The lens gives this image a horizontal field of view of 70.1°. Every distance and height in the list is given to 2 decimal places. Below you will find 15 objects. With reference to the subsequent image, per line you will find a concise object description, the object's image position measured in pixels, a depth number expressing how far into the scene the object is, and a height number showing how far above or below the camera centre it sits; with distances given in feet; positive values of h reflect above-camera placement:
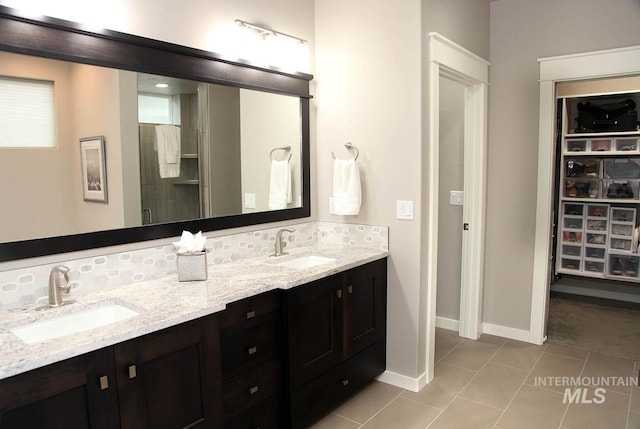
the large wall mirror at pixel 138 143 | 6.13 +0.63
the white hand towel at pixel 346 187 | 9.87 -0.22
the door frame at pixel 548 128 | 10.53 +1.17
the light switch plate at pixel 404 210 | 9.48 -0.70
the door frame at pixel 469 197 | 9.89 -0.54
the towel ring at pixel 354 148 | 10.15 +0.64
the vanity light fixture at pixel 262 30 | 8.64 +2.90
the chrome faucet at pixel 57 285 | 6.12 -1.42
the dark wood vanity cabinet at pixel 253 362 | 6.72 -2.86
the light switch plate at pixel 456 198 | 12.57 -0.62
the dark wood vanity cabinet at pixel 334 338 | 7.82 -3.05
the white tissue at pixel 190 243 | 7.41 -1.05
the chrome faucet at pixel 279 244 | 9.57 -1.40
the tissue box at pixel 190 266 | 7.34 -1.42
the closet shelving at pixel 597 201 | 15.23 -0.90
